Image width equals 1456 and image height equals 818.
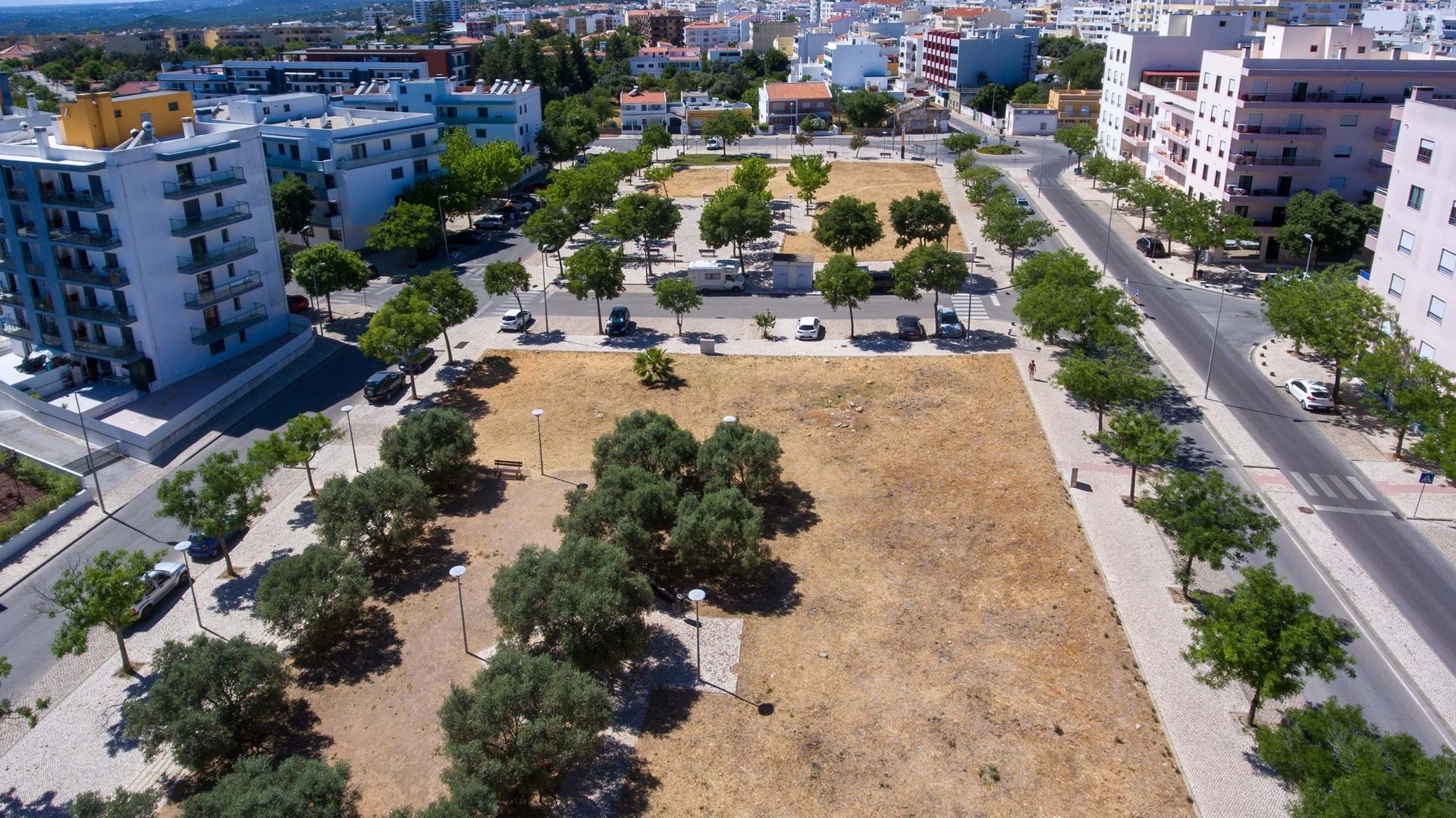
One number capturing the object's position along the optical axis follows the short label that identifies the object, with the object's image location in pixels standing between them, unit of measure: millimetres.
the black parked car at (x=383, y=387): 48406
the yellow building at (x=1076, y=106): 131125
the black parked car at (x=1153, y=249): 71250
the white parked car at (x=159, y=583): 32031
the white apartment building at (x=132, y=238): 45562
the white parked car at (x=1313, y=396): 44719
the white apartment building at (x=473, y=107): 99188
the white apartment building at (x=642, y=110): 140375
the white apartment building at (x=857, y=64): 161250
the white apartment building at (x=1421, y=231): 42281
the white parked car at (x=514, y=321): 58625
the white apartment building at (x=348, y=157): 71562
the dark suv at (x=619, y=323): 57853
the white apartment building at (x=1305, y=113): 64312
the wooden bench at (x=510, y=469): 41500
